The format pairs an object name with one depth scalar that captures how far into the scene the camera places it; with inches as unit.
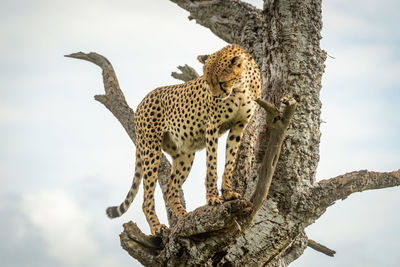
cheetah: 508.1
